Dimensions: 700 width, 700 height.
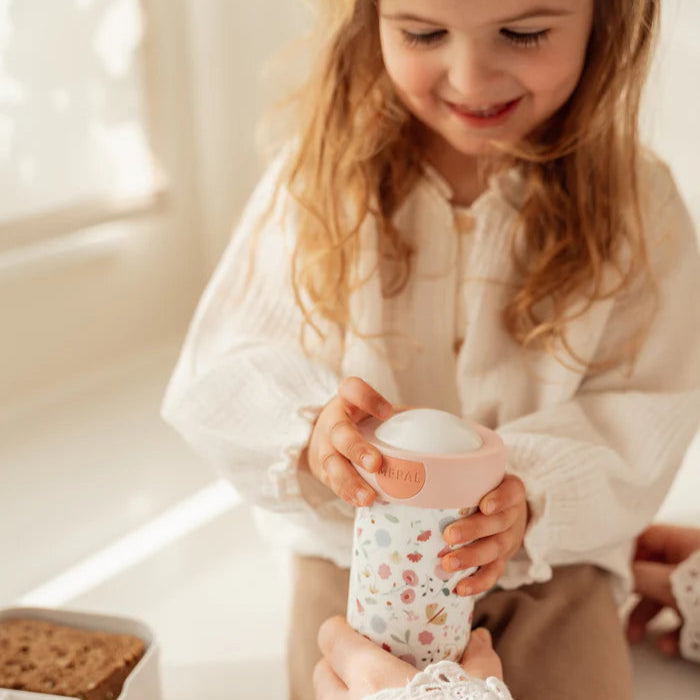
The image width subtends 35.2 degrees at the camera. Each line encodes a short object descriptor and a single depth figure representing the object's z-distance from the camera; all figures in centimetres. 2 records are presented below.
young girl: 89
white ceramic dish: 81
